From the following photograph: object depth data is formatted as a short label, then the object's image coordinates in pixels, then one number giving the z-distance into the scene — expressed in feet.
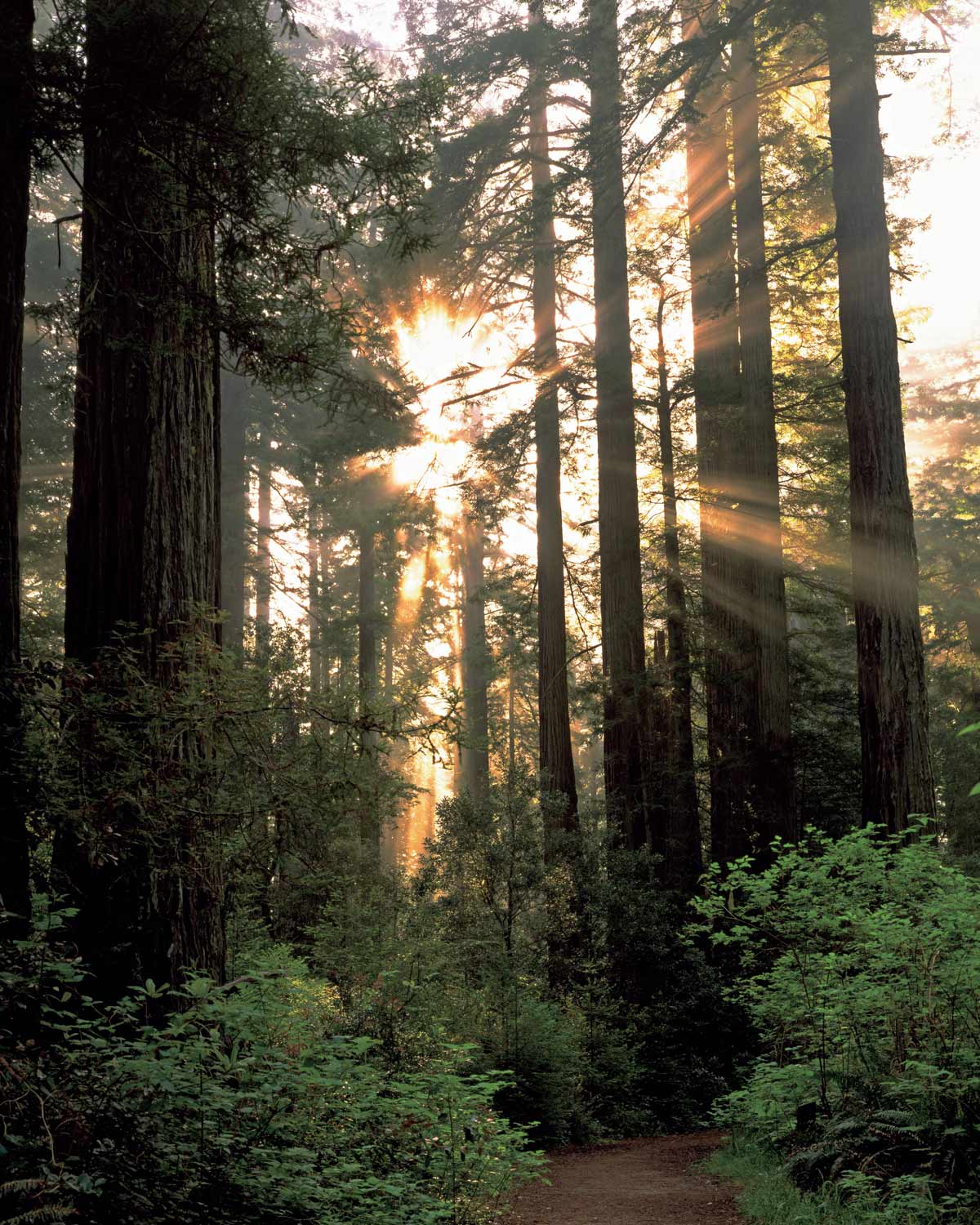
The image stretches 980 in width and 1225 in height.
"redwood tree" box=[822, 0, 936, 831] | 30.83
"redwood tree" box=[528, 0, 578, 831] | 54.34
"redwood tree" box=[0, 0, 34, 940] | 16.56
